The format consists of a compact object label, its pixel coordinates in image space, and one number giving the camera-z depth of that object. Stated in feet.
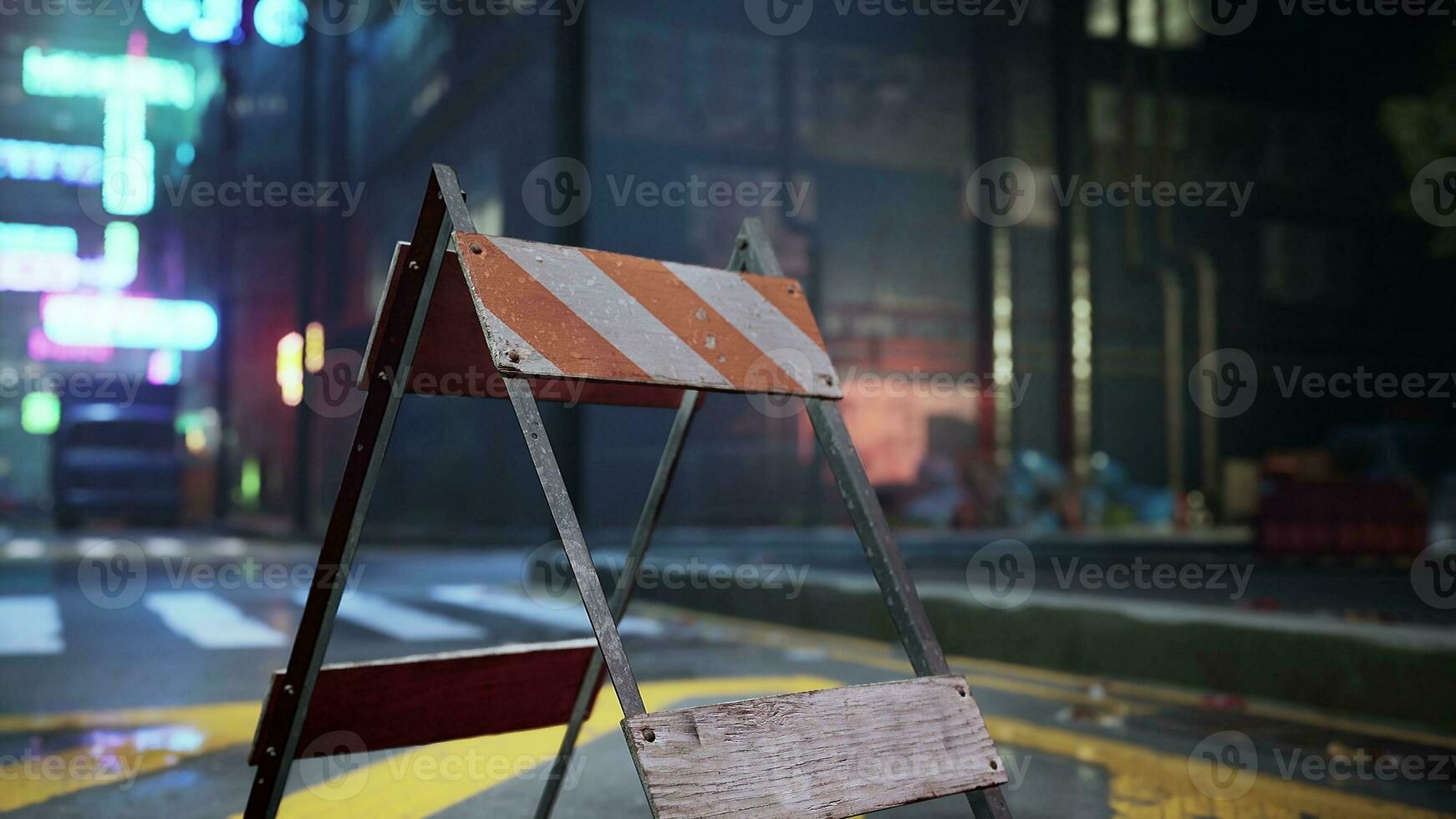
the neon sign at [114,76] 130.00
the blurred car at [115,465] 84.53
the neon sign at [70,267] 133.49
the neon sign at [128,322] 125.59
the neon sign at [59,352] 130.00
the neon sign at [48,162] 151.53
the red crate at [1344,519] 52.21
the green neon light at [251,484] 116.37
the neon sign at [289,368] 89.92
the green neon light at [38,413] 215.80
